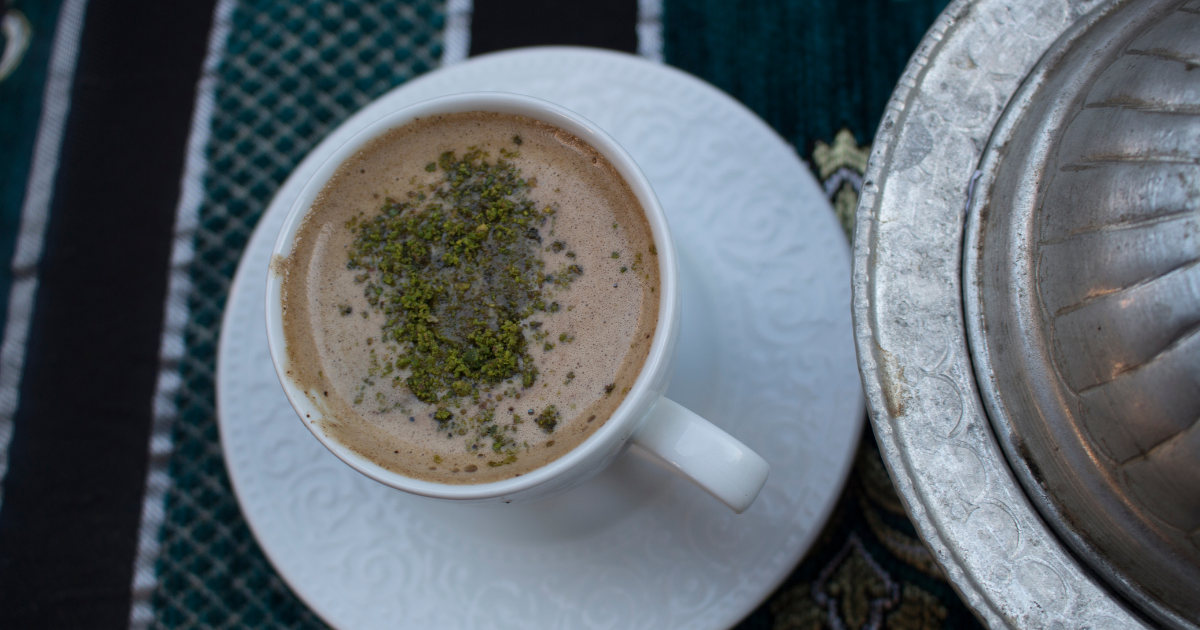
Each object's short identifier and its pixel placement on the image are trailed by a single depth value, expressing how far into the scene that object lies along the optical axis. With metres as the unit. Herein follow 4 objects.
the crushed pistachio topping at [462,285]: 0.36
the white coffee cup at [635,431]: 0.35
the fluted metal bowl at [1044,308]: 0.32
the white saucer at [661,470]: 0.38
